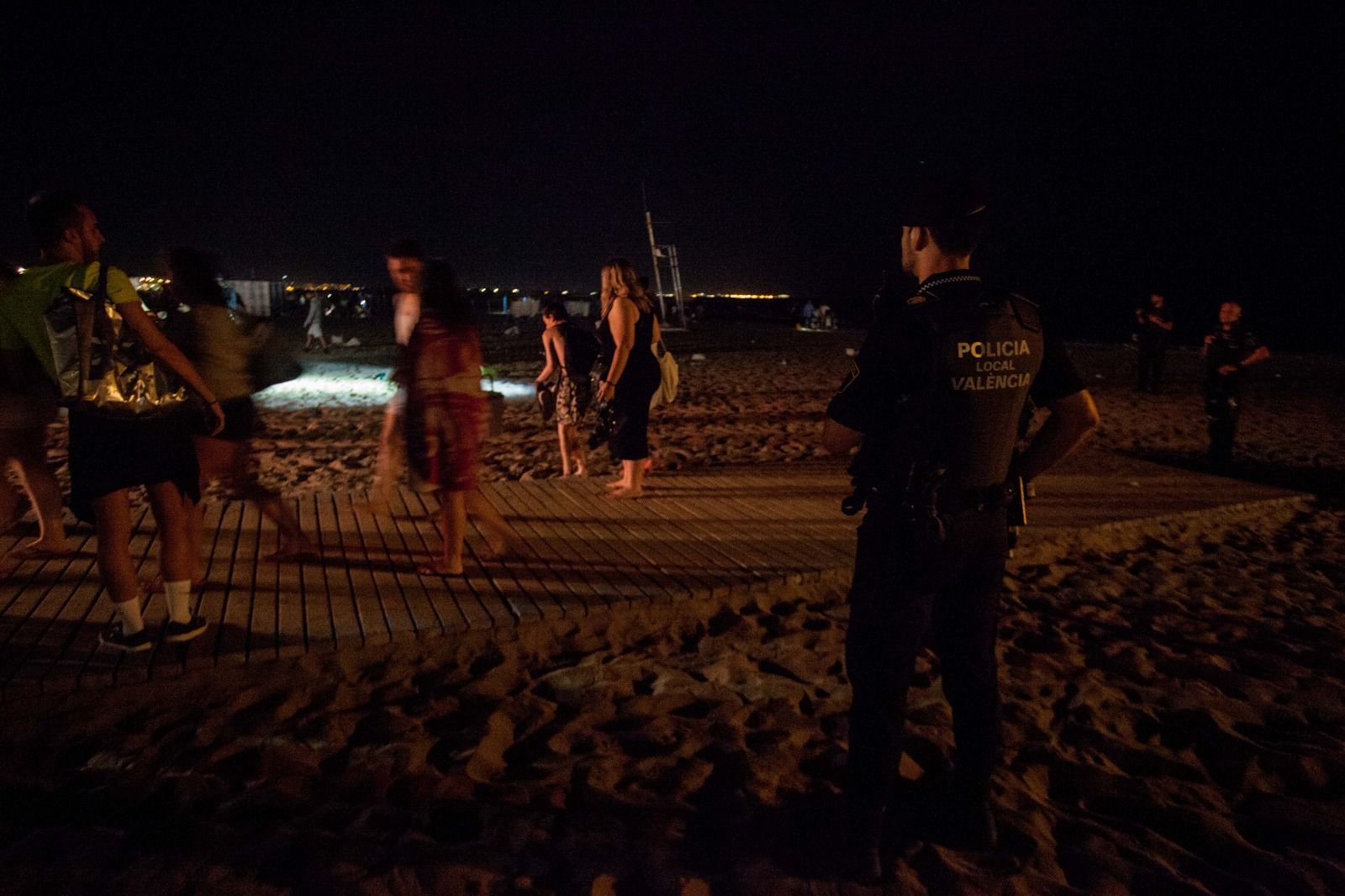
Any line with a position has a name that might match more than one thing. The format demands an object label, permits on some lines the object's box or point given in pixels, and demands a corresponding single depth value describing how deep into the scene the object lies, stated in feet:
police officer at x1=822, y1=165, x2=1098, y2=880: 6.63
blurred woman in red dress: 12.06
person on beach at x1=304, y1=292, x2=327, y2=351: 67.51
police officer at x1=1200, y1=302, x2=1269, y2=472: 23.50
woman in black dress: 17.13
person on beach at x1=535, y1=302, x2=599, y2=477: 19.17
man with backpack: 9.26
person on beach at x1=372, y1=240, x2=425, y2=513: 13.74
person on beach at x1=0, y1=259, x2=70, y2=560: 11.68
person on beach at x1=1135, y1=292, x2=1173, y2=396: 42.39
